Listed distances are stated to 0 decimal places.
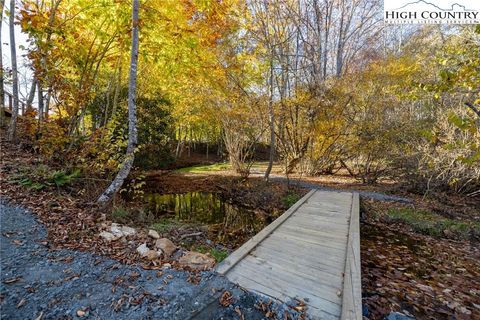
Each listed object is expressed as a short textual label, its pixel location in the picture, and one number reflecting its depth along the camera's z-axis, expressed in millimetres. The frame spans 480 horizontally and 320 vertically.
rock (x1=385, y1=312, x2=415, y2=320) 2642
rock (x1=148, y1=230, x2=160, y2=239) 3520
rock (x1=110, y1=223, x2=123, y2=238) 3348
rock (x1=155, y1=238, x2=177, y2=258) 3091
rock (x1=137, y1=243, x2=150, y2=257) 2979
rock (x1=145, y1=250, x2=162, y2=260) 2919
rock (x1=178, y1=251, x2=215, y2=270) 2850
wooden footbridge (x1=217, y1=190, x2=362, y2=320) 2354
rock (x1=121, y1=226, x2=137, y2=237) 3423
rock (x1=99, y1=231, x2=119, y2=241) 3232
